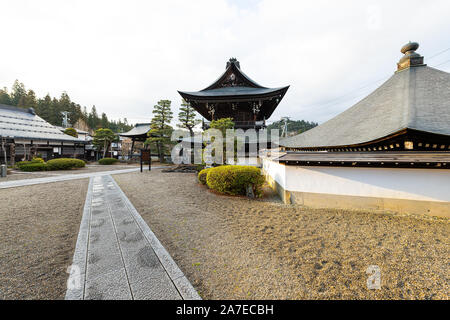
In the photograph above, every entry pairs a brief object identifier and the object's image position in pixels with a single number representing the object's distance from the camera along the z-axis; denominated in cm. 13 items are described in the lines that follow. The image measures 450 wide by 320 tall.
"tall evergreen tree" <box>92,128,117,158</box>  2349
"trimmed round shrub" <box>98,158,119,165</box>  2045
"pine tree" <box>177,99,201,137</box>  2120
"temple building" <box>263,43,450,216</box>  390
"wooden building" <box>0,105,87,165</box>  1508
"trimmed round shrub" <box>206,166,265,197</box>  595
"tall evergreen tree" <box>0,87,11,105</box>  4434
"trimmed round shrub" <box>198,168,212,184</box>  805
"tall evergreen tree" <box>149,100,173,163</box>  2052
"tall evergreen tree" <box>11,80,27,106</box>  4828
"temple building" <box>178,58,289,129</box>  1207
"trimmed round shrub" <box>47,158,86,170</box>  1344
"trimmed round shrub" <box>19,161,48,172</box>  1252
